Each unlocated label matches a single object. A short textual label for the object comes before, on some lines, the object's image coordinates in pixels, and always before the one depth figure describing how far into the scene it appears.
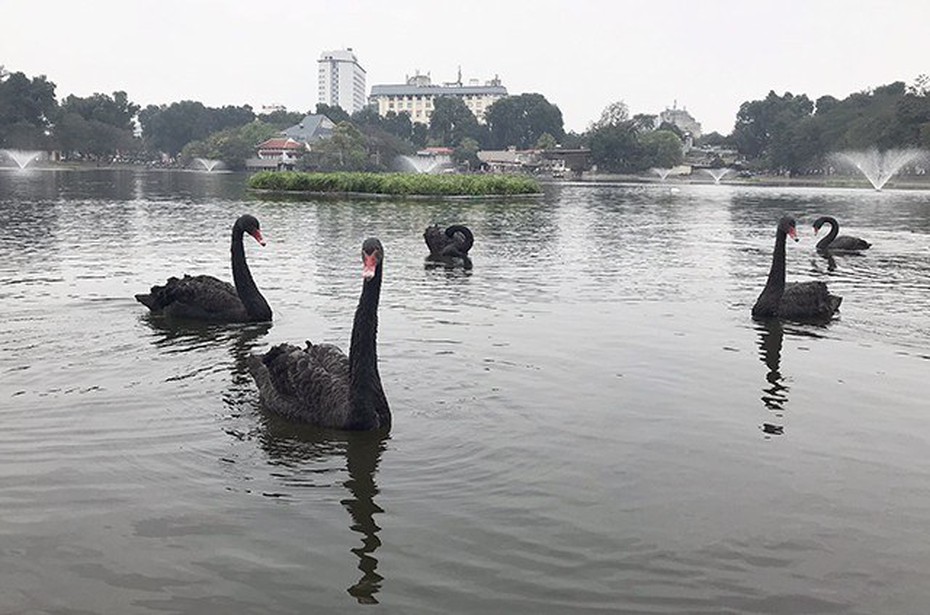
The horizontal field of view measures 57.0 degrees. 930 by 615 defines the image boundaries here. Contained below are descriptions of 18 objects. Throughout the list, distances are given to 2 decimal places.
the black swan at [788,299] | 11.09
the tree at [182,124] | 151.75
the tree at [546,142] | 129.12
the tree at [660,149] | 113.12
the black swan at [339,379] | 6.24
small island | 40.12
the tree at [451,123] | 153.25
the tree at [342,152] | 91.12
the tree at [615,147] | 110.50
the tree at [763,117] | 128.12
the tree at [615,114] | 134.25
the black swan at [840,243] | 19.97
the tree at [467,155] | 128.62
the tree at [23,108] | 100.62
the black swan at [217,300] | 10.23
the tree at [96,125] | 107.19
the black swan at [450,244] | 16.95
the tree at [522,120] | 156.38
